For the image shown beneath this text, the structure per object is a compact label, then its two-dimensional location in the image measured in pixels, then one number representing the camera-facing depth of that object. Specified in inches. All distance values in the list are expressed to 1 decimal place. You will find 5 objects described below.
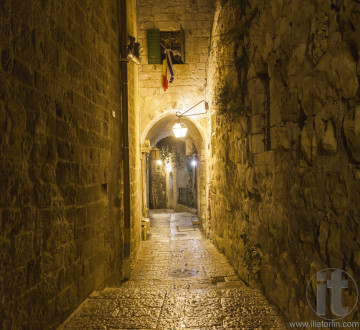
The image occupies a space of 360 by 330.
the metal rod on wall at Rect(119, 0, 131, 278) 199.8
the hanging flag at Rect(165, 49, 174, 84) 307.1
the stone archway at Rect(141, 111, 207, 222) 329.4
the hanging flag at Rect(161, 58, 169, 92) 309.5
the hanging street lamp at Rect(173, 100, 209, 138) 297.6
